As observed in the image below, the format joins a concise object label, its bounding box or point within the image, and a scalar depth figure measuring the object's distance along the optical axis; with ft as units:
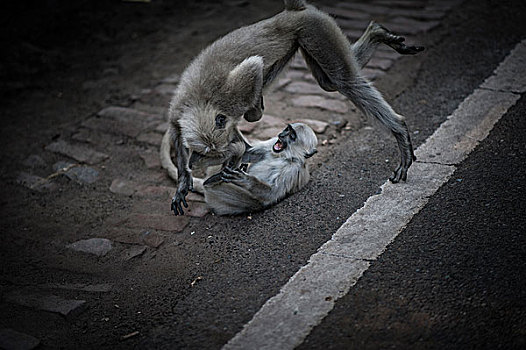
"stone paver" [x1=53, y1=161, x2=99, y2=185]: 16.67
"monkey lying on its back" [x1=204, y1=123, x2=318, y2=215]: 13.28
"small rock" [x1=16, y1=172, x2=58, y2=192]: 16.46
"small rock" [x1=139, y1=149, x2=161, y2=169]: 16.92
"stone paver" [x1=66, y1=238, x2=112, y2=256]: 13.46
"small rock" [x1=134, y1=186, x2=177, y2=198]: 15.55
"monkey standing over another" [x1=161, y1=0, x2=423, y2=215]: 12.48
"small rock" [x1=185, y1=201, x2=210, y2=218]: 14.32
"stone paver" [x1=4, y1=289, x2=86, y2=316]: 11.20
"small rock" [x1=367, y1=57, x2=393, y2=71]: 19.81
